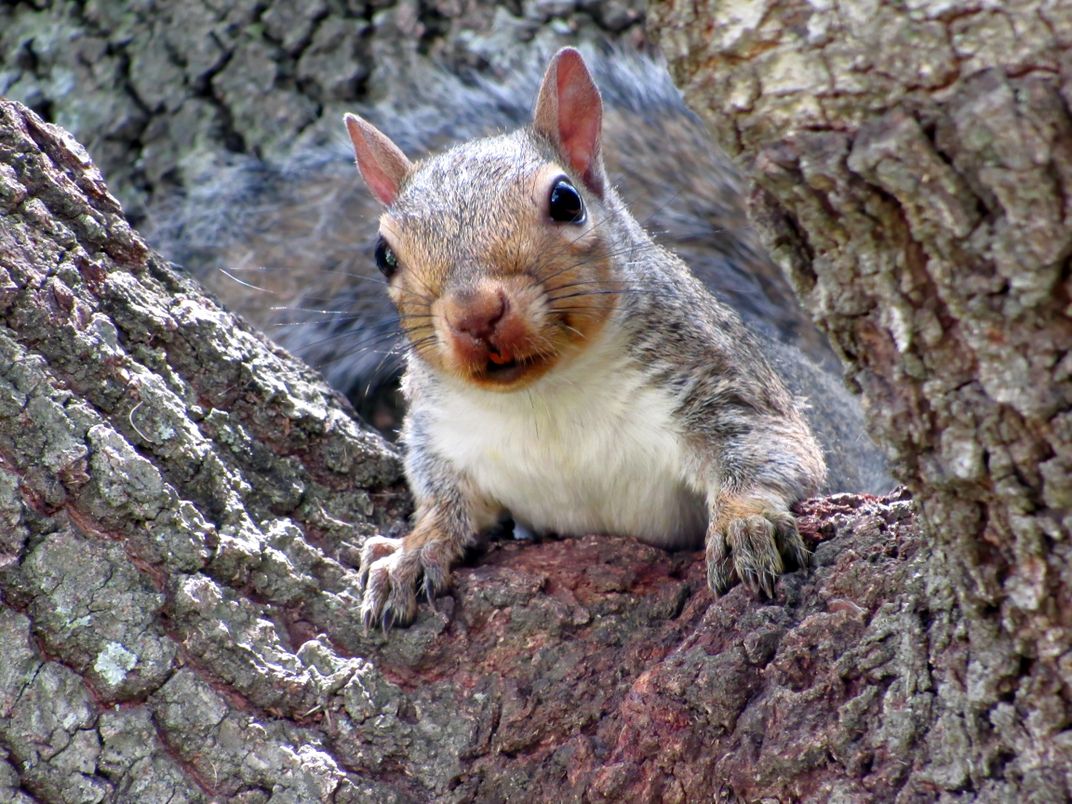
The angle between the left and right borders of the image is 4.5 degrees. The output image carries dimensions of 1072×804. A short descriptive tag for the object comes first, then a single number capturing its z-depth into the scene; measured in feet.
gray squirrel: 7.77
